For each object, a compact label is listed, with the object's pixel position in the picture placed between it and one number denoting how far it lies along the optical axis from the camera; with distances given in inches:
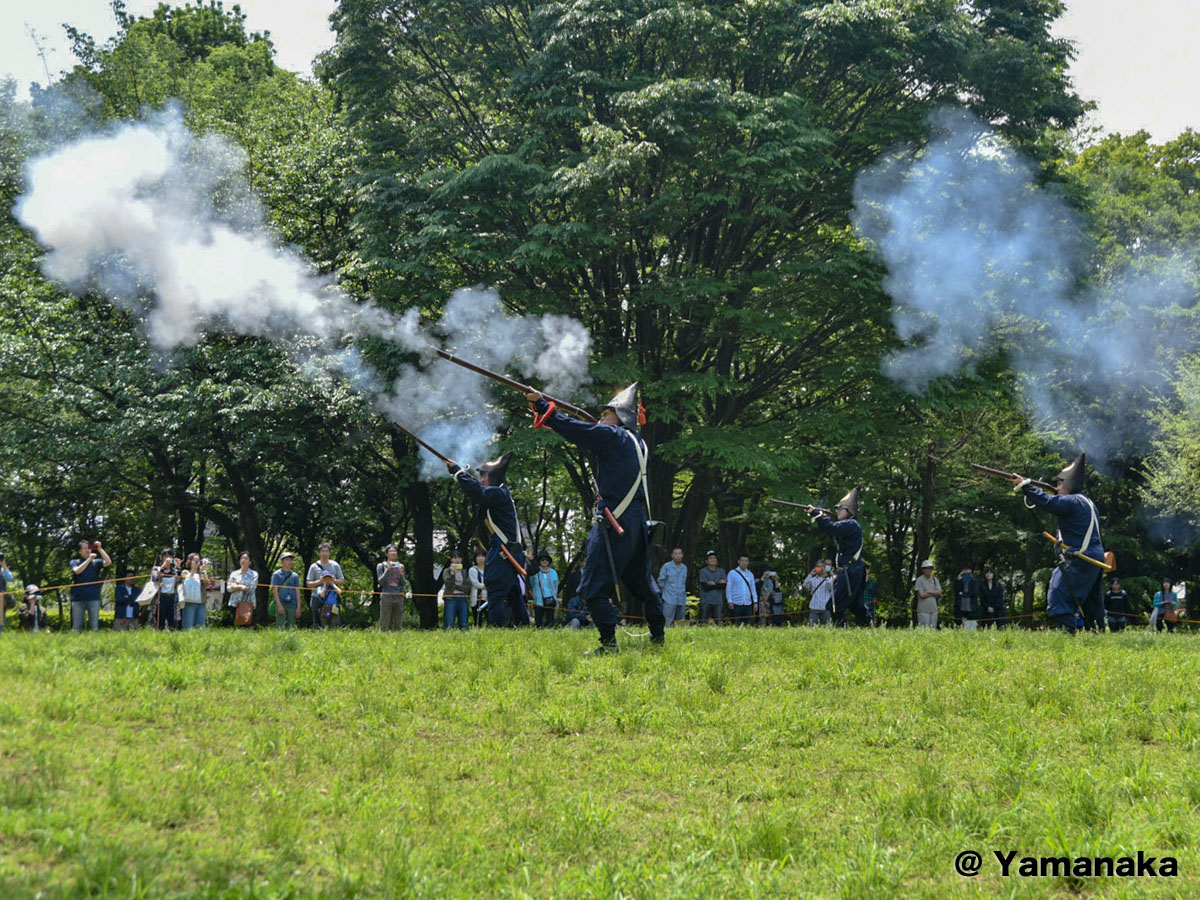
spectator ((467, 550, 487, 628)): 864.9
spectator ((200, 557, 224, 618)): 814.5
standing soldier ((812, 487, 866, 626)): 758.5
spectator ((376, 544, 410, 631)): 794.8
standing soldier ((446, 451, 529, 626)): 653.9
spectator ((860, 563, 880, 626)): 777.6
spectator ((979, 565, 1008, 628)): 1058.1
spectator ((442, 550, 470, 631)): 821.2
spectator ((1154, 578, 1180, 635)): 1104.2
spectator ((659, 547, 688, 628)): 900.6
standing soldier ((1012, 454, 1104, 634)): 590.2
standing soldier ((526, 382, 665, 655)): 460.1
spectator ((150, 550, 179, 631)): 778.2
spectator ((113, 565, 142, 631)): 916.5
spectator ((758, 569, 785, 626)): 1051.9
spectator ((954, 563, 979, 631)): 1039.0
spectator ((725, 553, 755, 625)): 950.4
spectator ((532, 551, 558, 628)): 850.1
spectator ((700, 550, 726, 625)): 983.6
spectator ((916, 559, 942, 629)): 928.3
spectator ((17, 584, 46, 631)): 853.5
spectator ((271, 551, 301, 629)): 769.6
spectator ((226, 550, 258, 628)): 780.0
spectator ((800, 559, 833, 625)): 955.3
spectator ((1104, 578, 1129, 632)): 1064.1
